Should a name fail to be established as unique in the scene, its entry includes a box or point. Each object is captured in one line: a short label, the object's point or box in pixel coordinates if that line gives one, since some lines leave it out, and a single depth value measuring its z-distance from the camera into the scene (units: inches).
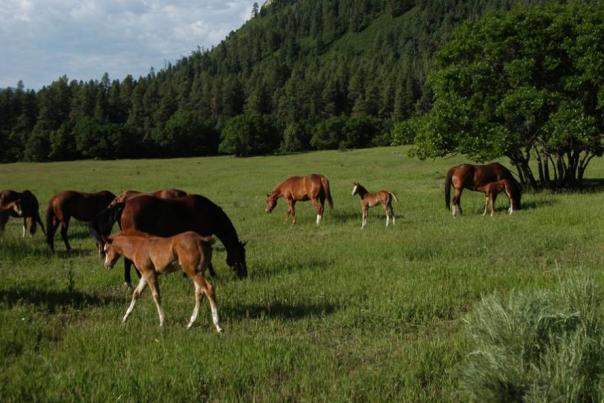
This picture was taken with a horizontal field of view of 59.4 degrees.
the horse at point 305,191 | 730.2
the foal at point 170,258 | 267.7
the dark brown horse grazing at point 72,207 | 576.4
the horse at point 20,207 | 608.6
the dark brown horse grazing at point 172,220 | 402.3
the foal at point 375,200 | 674.8
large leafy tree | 823.1
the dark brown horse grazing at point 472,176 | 760.3
